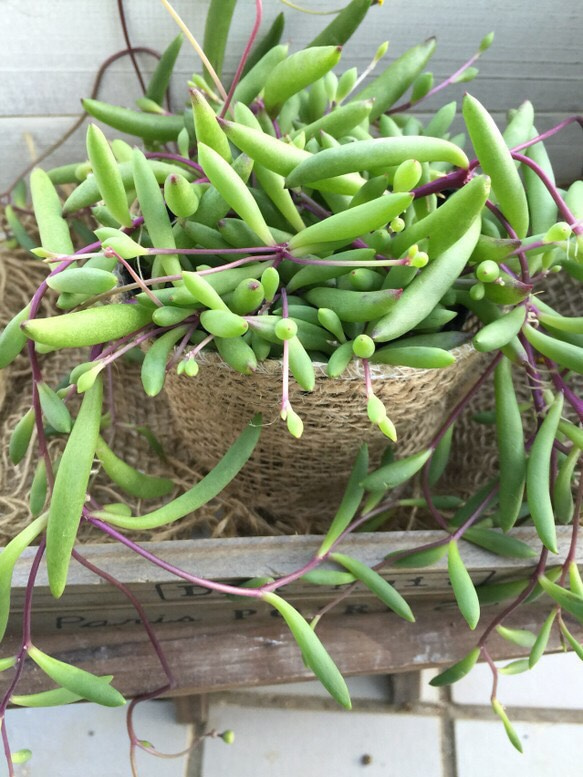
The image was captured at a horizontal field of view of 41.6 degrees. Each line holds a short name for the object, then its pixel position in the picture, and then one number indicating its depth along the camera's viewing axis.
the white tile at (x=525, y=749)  0.30
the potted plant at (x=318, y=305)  0.16
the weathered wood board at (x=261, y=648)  0.22
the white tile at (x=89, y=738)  0.29
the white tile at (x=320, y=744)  0.30
